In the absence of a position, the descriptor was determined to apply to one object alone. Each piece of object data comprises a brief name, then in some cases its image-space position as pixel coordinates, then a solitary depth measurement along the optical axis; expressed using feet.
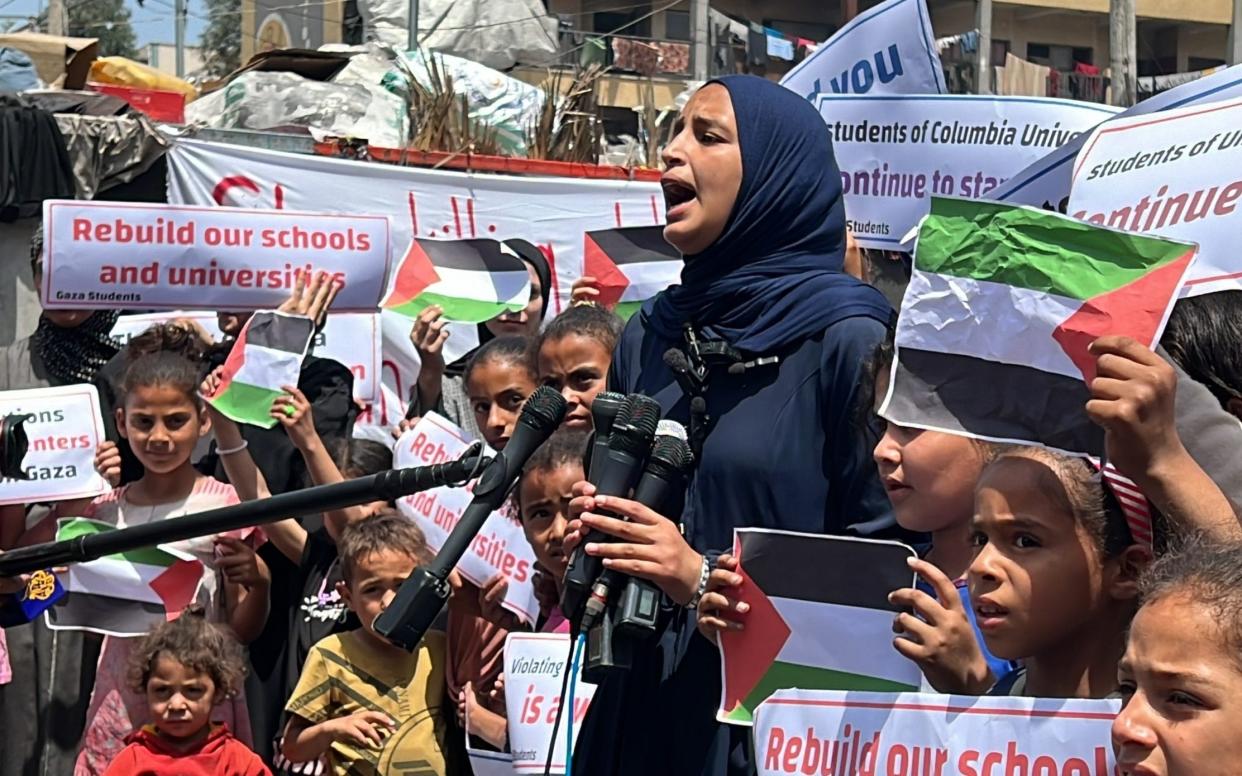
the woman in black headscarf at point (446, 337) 17.71
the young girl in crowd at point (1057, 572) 7.57
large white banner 27.94
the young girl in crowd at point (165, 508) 16.26
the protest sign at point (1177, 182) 8.41
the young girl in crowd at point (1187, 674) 5.98
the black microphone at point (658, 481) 8.54
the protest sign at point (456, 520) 13.65
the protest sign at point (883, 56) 16.78
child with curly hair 15.15
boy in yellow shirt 14.16
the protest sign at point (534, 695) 12.17
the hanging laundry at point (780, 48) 100.94
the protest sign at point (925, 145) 14.94
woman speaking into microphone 9.49
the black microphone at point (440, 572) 8.87
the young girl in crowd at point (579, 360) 13.74
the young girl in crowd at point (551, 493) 12.64
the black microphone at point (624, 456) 8.72
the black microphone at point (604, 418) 8.86
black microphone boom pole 9.30
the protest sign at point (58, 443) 16.43
